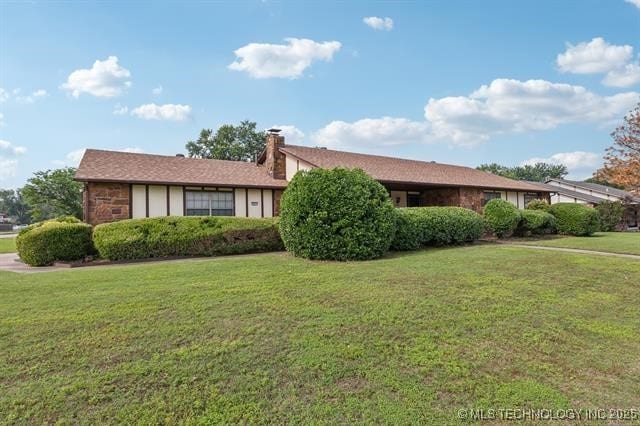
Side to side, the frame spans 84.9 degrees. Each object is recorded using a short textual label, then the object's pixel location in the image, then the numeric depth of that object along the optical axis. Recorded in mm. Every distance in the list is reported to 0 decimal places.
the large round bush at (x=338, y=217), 9328
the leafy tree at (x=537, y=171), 71750
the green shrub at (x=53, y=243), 10016
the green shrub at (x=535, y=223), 15719
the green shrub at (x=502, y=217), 15086
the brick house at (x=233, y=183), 13055
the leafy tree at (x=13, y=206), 97812
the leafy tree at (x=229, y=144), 42156
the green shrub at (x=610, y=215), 23734
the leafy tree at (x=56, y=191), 28672
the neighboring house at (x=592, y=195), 28294
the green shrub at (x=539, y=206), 18120
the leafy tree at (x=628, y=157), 17938
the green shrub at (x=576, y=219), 16438
